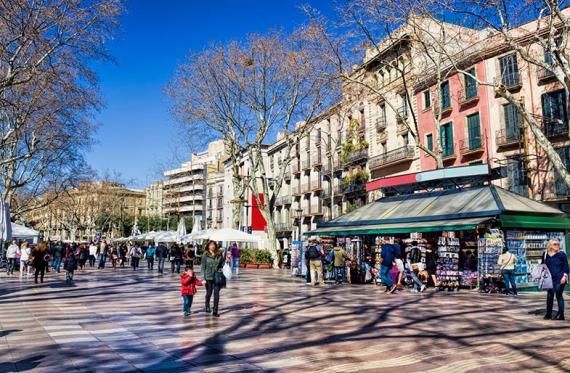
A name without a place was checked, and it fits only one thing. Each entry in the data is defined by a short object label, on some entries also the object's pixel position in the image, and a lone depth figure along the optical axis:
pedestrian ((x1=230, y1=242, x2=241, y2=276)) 25.64
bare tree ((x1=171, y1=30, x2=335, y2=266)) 26.16
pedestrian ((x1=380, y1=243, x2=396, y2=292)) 15.41
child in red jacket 10.12
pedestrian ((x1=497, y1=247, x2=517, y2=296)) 14.32
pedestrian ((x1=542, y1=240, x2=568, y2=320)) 9.48
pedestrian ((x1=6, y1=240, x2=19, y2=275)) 23.22
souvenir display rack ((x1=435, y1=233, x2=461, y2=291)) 16.22
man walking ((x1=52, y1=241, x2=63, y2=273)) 25.86
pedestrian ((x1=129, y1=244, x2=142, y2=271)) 28.68
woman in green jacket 10.24
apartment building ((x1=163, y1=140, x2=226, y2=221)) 87.75
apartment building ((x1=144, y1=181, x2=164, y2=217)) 90.97
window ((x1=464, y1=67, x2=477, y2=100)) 28.88
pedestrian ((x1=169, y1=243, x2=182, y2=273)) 26.56
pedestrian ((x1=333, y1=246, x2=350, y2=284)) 18.83
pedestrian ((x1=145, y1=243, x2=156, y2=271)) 28.36
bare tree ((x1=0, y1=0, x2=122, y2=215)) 13.95
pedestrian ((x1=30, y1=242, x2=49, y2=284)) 18.27
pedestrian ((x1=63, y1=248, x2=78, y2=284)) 18.33
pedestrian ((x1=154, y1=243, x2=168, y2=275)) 24.97
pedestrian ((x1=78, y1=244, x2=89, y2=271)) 28.26
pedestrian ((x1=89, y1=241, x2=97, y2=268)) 31.42
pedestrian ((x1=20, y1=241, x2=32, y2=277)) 22.30
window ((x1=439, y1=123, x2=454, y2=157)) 30.81
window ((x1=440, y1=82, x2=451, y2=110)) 31.28
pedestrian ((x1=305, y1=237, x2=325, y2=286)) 17.89
